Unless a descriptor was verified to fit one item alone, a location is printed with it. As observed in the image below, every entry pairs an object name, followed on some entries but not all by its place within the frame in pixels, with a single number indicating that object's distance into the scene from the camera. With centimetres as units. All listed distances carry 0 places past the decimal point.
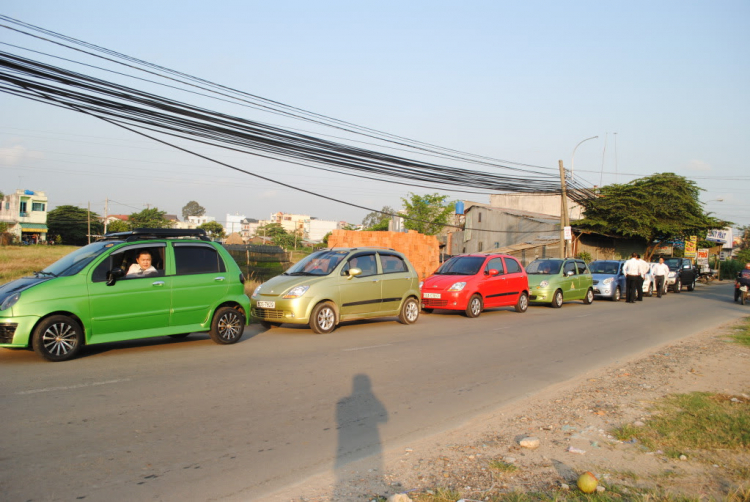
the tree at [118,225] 7262
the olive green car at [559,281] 1927
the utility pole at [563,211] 2856
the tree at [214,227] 8279
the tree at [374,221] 7756
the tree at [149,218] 7144
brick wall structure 2233
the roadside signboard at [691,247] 4616
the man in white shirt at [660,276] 2752
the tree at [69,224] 7100
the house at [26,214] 6762
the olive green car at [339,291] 1123
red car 1530
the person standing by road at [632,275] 2280
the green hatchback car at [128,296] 769
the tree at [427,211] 5616
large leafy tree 3734
